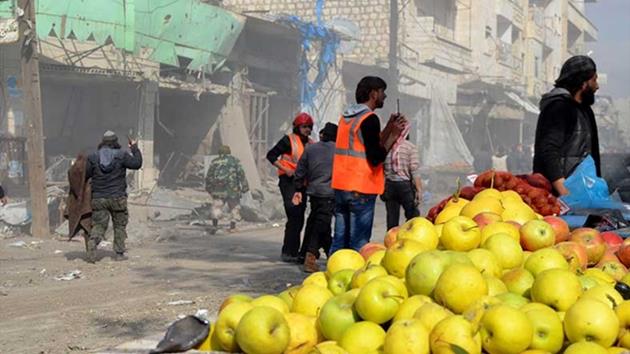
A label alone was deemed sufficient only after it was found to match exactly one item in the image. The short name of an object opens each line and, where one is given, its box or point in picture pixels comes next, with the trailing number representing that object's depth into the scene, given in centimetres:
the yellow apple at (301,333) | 310
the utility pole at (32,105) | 1276
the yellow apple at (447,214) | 426
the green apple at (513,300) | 305
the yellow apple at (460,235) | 362
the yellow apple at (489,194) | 435
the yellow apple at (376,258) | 370
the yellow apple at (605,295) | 302
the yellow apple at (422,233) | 370
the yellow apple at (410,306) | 302
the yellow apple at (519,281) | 327
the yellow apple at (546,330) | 285
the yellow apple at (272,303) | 333
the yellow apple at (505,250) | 350
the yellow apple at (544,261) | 337
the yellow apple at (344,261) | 379
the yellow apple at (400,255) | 347
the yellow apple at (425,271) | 319
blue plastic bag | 543
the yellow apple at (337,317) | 312
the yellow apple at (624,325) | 293
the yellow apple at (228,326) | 312
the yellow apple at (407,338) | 277
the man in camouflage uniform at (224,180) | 1532
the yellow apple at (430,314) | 292
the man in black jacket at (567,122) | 570
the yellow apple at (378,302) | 307
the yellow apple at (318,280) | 364
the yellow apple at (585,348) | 270
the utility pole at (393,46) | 2545
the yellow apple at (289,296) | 357
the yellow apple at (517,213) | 414
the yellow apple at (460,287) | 302
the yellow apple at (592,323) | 282
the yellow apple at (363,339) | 294
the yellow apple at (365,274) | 339
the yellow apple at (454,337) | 274
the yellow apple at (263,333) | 293
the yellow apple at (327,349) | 283
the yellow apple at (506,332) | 275
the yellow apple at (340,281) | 356
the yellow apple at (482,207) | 415
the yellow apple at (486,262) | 336
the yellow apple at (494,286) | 317
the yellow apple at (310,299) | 336
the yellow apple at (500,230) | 369
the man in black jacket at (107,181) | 1073
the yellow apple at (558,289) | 304
